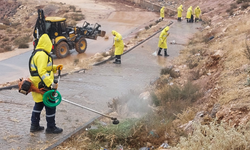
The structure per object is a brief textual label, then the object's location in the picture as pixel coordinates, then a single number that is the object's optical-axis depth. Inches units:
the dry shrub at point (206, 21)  899.9
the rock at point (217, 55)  386.3
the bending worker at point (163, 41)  521.3
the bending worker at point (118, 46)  462.0
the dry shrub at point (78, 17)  1111.0
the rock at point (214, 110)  201.3
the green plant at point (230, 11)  862.8
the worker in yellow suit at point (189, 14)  973.2
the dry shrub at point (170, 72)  394.7
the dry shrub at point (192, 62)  424.8
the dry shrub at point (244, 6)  844.6
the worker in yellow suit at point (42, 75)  196.4
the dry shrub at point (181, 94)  271.7
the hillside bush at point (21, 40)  764.3
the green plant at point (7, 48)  706.9
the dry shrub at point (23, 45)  716.7
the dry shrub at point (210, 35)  608.7
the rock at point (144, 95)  289.7
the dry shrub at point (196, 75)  360.8
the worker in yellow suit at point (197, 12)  1004.6
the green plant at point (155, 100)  274.5
